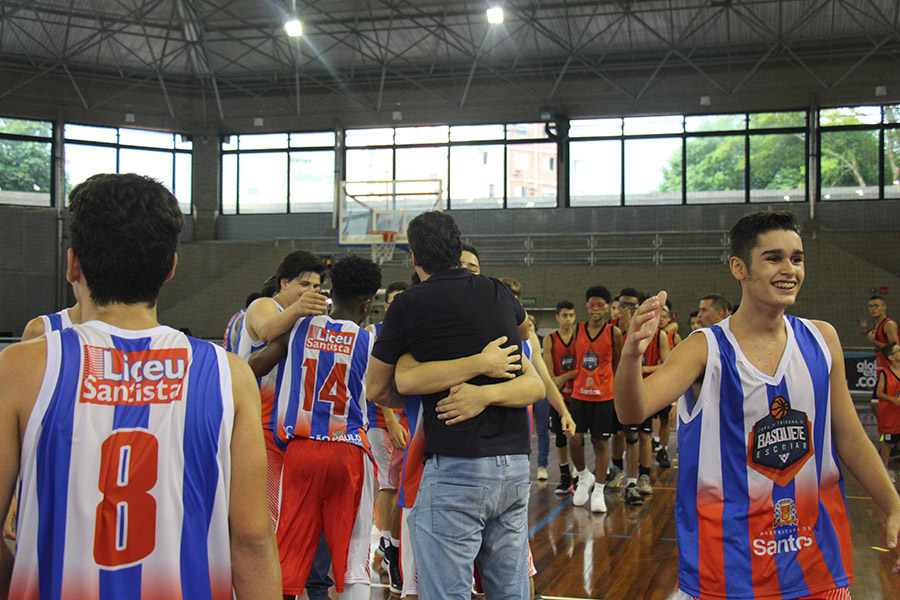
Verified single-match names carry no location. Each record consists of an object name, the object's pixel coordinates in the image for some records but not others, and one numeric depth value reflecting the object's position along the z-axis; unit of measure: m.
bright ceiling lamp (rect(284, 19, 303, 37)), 16.77
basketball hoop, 17.25
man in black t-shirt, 2.70
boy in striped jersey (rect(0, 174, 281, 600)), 1.54
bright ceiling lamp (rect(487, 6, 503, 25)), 16.03
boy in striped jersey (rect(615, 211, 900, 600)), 2.45
